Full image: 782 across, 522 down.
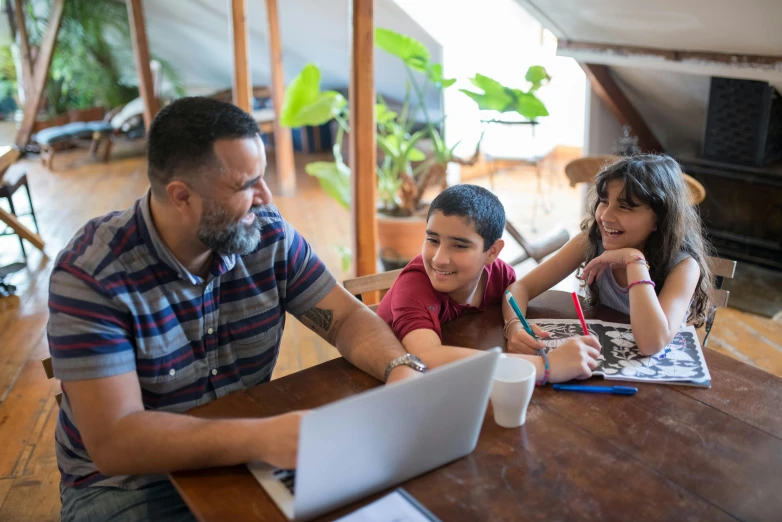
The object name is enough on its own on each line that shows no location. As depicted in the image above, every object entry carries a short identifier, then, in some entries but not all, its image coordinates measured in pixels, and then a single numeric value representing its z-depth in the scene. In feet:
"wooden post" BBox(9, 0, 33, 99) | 22.86
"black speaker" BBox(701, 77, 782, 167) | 11.19
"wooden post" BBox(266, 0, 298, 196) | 18.06
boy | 4.93
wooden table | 3.26
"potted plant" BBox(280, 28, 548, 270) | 11.58
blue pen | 4.24
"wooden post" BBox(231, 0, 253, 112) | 15.33
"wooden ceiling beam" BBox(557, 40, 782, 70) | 9.54
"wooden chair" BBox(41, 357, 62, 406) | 4.85
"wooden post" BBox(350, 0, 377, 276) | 9.35
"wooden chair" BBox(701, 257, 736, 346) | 6.15
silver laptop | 2.78
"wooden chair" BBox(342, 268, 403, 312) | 5.96
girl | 5.33
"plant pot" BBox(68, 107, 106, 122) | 25.02
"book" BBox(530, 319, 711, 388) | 4.42
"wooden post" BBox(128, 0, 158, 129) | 14.85
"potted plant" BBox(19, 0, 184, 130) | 24.54
